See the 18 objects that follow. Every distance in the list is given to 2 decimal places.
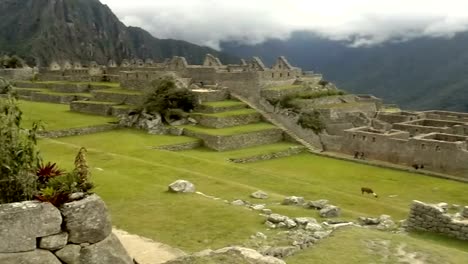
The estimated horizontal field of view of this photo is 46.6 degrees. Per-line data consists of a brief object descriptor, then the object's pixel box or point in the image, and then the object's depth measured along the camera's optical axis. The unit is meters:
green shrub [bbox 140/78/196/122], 36.69
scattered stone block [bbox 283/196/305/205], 16.24
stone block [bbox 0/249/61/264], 7.23
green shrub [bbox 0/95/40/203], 7.82
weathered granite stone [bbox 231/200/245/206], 15.47
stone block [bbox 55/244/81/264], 7.65
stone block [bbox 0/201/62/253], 7.22
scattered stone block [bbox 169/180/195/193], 16.20
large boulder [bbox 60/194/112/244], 7.70
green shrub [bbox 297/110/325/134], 35.31
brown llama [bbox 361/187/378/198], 21.62
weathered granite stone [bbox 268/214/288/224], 12.80
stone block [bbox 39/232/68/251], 7.48
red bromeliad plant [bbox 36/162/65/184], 8.28
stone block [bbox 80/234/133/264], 7.78
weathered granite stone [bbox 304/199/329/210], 15.53
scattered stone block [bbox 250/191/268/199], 17.28
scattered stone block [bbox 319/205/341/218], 14.63
